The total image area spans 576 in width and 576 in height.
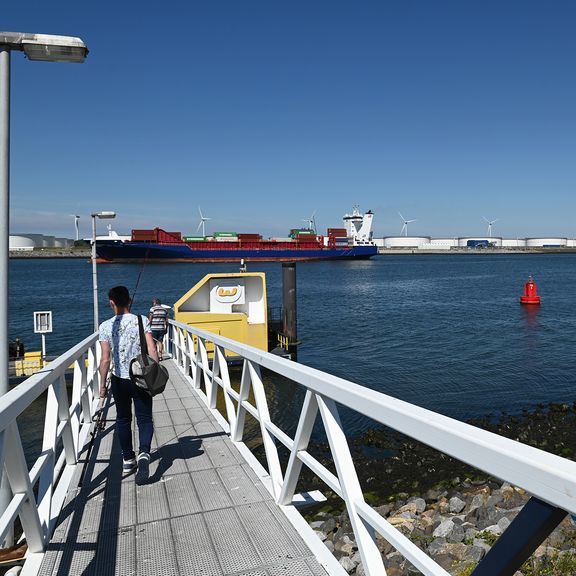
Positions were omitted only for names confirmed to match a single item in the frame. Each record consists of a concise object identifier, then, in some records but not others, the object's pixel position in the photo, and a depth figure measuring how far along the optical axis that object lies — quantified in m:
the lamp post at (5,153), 3.61
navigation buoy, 34.66
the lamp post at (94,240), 11.70
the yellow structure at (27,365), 13.15
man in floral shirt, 4.36
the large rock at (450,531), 5.61
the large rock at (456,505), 6.78
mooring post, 16.70
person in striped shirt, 11.66
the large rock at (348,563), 5.08
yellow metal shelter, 14.30
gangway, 1.33
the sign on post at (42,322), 13.09
